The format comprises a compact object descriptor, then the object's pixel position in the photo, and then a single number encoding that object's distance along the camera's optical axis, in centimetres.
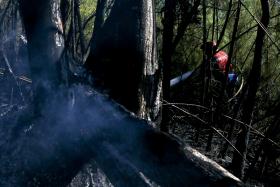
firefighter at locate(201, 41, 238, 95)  595
